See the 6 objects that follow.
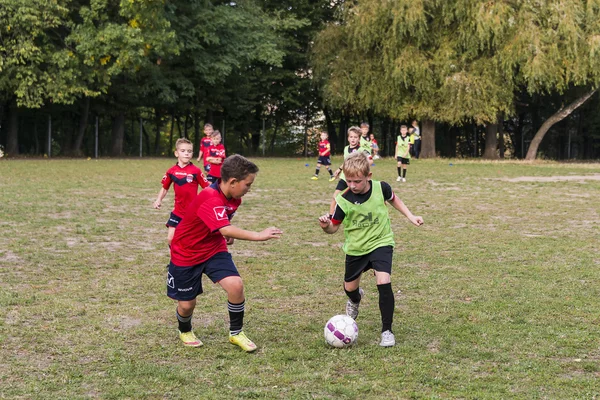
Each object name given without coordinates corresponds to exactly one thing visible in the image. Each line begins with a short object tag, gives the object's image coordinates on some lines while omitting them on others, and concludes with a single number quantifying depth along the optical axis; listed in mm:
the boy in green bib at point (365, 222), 5980
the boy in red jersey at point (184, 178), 9172
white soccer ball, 5746
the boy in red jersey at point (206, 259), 5648
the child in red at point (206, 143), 15950
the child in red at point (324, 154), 24391
